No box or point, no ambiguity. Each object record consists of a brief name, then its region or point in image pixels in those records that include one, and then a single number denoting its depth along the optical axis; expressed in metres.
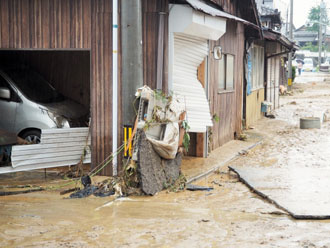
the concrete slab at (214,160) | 10.05
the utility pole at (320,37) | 60.75
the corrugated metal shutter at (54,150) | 9.17
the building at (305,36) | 88.18
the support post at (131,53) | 8.48
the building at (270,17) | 28.69
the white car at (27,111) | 10.53
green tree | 84.56
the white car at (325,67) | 63.84
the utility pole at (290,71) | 36.88
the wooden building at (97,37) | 9.27
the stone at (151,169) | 7.98
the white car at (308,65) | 69.01
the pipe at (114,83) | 9.01
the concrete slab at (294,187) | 7.01
